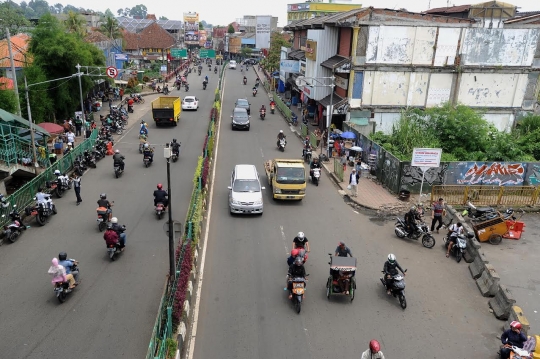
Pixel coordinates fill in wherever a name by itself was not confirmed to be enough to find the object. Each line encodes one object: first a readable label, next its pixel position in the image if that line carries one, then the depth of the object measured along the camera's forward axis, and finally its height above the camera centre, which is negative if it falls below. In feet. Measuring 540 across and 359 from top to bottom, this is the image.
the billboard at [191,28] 470.39 +22.22
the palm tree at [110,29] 217.15 +7.63
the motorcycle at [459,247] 51.42 -21.95
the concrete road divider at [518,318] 35.96 -21.61
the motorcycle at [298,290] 38.99 -21.10
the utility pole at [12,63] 66.90 -3.59
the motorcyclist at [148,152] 85.97 -20.76
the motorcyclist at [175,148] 90.48 -20.75
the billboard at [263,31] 401.49 +18.27
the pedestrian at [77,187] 65.00 -21.43
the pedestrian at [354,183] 70.95 -20.76
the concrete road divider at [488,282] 43.52 -22.43
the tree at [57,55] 109.50 -3.40
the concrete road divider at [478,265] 47.55 -22.64
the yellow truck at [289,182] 67.67 -20.10
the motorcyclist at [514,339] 32.04 -20.32
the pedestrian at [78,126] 113.70 -21.67
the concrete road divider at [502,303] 39.65 -22.37
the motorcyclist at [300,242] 46.32 -20.05
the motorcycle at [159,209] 60.34 -22.41
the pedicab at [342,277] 40.16 -20.77
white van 61.46 -20.45
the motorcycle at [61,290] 39.86 -22.63
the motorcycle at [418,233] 55.11 -22.51
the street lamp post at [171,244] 38.58 -17.27
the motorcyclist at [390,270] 41.29 -20.17
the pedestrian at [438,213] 58.54 -20.77
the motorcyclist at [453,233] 51.88 -20.66
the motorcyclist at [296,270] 40.14 -20.10
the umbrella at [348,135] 93.87 -17.19
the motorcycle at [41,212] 56.95 -22.53
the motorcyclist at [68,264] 41.01 -21.09
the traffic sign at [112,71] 102.55 -6.30
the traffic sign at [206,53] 364.19 -3.97
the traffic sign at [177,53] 270.05 -3.48
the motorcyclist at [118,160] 78.95 -20.74
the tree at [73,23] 159.63 +7.10
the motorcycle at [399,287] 40.86 -21.50
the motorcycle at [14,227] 52.47 -22.79
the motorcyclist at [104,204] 56.85 -20.68
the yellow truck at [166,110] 122.52 -18.06
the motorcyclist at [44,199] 58.01 -21.01
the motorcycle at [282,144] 103.30 -21.68
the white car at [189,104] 153.99 -19.74
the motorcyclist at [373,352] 27.04 -18.51
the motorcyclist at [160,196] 60.39 -20.74
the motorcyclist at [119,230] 48.70 -20.74
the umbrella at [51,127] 90.22 -17.82
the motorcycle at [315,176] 79.15 -22.13
